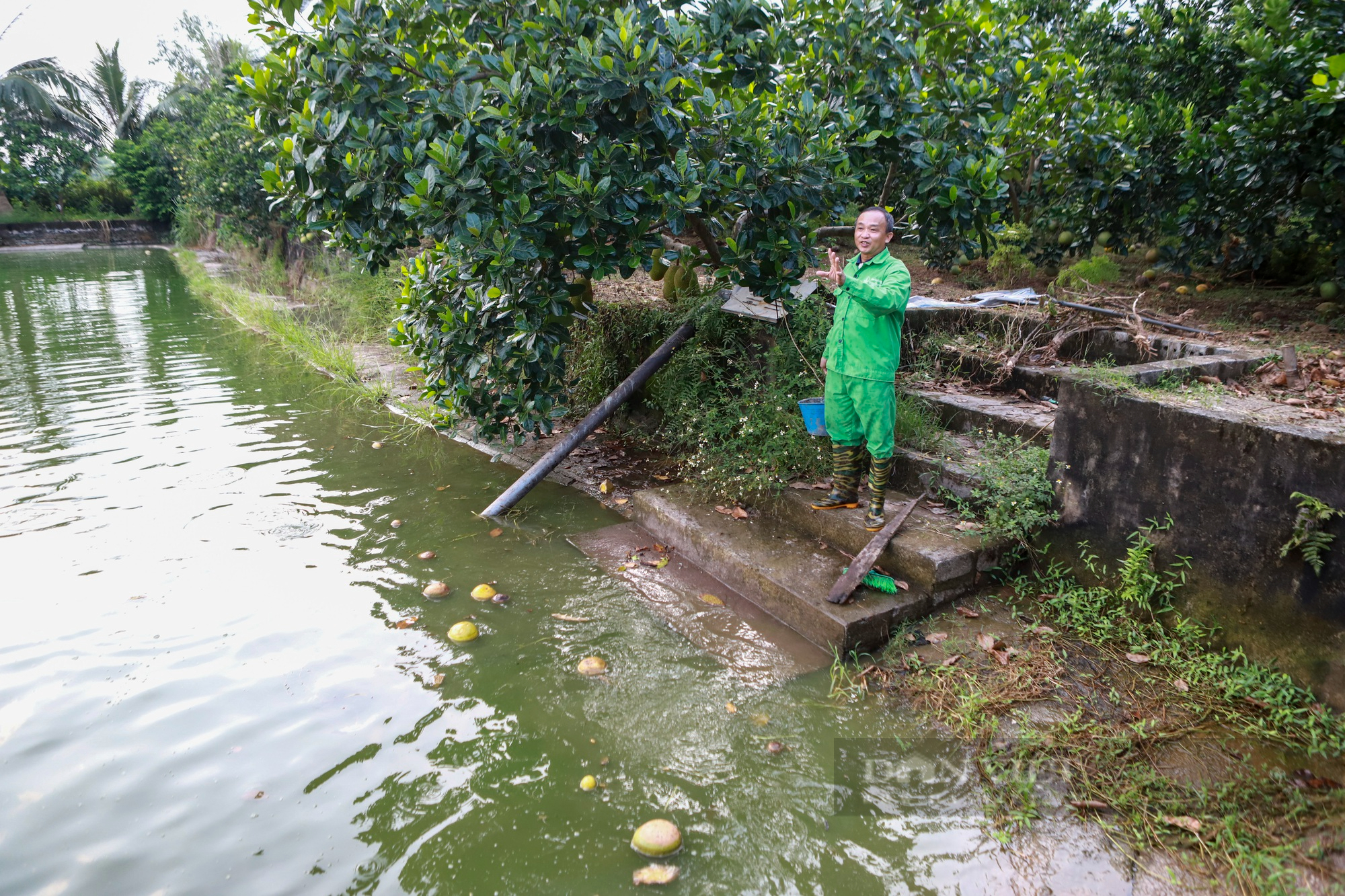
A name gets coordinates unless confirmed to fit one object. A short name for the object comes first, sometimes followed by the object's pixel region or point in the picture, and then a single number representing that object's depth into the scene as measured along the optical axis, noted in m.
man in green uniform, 3.80
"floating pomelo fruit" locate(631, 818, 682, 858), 2.49
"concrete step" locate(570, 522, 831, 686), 3.52
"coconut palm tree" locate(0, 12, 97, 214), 26.62
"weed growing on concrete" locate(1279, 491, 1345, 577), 2.76
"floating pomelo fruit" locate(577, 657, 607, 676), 3.47
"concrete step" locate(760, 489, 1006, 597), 3.71
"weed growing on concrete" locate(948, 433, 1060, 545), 3.76
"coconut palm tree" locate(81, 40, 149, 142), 29.59
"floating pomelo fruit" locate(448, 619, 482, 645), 3.73
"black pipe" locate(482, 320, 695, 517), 5.23
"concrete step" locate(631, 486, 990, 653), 3.59
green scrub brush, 3.70
